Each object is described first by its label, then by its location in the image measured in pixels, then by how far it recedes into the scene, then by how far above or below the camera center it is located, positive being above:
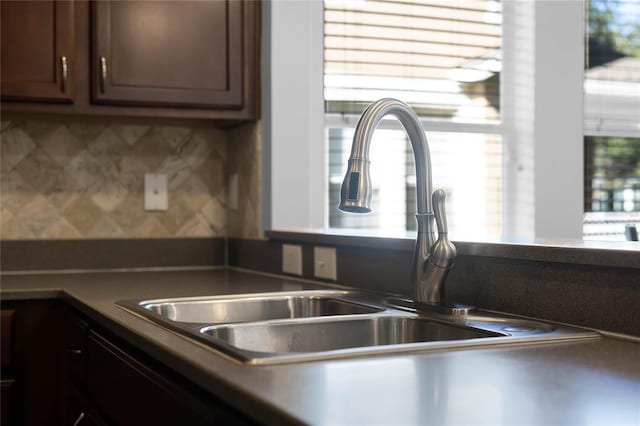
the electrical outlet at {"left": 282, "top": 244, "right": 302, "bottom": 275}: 2.40 -0.18
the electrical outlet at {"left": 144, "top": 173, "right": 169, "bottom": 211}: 2.88 +0.03
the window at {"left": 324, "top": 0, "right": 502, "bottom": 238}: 2.80 +0.39
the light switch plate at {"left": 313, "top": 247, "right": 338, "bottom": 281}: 2.18 -0.18
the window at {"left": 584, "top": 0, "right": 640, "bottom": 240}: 3.24 +0.32
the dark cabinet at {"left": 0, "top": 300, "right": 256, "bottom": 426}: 1.15 -0.36
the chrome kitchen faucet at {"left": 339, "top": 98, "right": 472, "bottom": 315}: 1.50 -0.05
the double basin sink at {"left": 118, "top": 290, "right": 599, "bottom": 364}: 1.18 -0.24
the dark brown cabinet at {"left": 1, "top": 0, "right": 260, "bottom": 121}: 2.44 +0.45
